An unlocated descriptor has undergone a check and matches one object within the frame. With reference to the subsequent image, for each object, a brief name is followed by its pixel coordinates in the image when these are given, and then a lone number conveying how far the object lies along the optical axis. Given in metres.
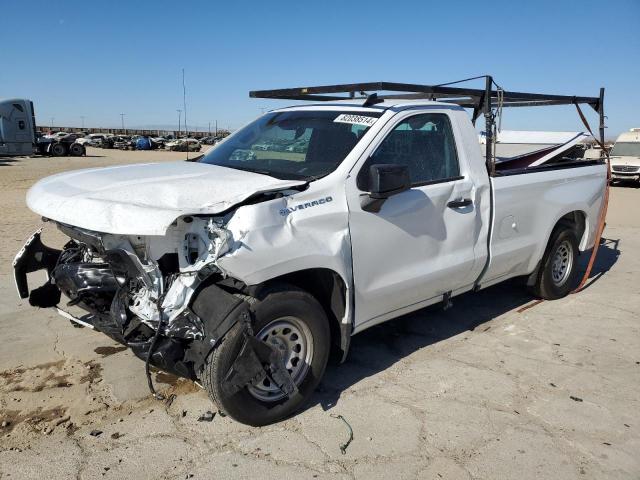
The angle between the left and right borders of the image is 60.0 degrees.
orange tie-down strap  6.70
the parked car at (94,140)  61.78
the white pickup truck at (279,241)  3.19
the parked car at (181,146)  56.91
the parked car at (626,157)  21.50
